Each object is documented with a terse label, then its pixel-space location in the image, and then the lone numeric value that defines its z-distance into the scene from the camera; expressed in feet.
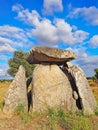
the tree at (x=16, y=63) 59.88
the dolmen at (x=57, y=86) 14.72
